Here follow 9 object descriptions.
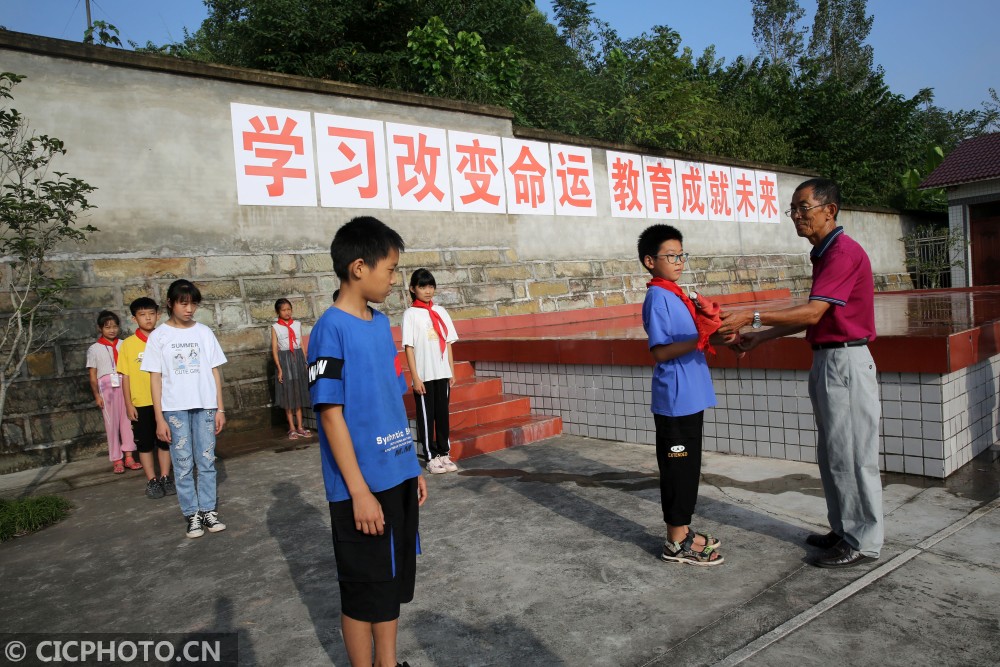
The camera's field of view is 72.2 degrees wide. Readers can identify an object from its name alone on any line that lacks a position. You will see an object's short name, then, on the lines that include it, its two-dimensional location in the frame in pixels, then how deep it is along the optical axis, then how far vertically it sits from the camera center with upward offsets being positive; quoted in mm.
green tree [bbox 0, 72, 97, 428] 5445 +936
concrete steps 6273 -1174
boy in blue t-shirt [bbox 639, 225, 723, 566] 3361 -492
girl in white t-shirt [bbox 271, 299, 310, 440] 7586 -556
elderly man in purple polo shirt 3273 -417
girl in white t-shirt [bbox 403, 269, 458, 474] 5727 -468
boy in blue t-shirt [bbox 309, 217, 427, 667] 2281 -453
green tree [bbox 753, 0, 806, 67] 35750 +13637
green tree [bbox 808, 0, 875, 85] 34500 +12369
